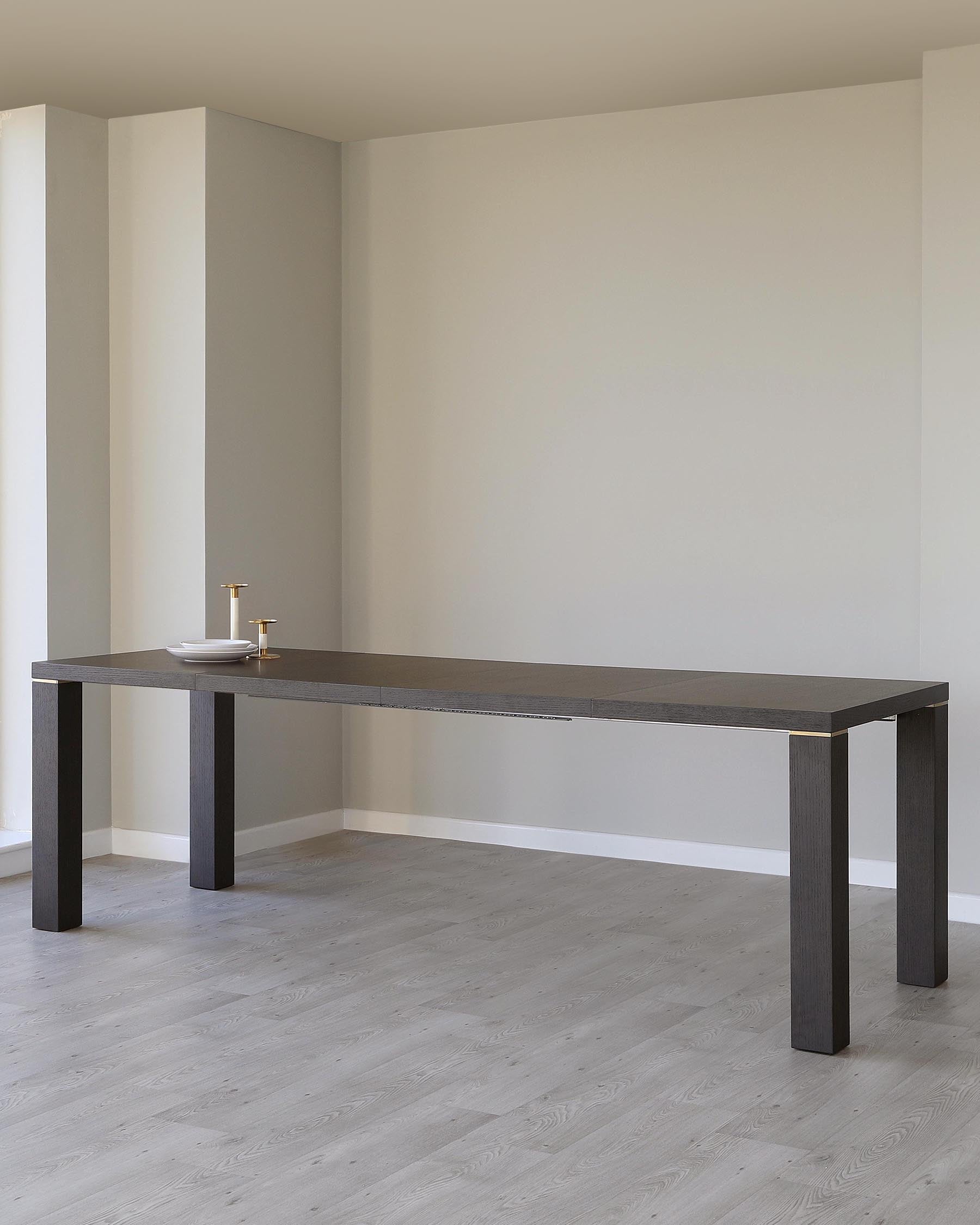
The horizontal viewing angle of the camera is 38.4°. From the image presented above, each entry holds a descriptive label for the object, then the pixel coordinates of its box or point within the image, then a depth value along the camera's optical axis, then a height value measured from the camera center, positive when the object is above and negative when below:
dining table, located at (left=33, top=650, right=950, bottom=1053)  3.00 -0.36
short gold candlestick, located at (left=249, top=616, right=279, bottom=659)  4.04 -0.14
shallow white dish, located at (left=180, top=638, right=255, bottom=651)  3.95 -0.16
